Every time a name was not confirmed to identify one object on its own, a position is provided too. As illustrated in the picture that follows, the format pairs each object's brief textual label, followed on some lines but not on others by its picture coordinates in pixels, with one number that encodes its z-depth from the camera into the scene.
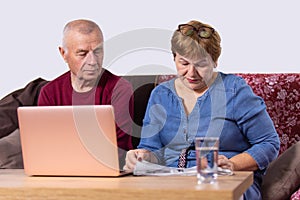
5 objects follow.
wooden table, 2.14
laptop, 2.37
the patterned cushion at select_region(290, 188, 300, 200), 3.01
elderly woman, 2.94
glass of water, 2.26
